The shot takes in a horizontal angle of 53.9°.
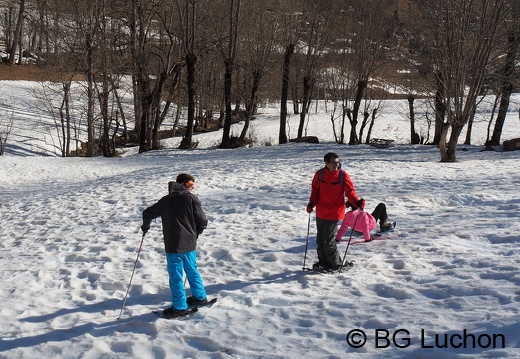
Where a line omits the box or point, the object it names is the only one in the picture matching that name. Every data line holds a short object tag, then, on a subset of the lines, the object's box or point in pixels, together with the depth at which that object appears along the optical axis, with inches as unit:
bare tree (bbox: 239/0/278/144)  1227.2
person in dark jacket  237.1
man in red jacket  289.0
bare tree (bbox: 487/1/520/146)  914.7
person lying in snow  347.7
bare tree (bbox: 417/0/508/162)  737.0
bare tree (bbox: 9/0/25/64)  1879.9
